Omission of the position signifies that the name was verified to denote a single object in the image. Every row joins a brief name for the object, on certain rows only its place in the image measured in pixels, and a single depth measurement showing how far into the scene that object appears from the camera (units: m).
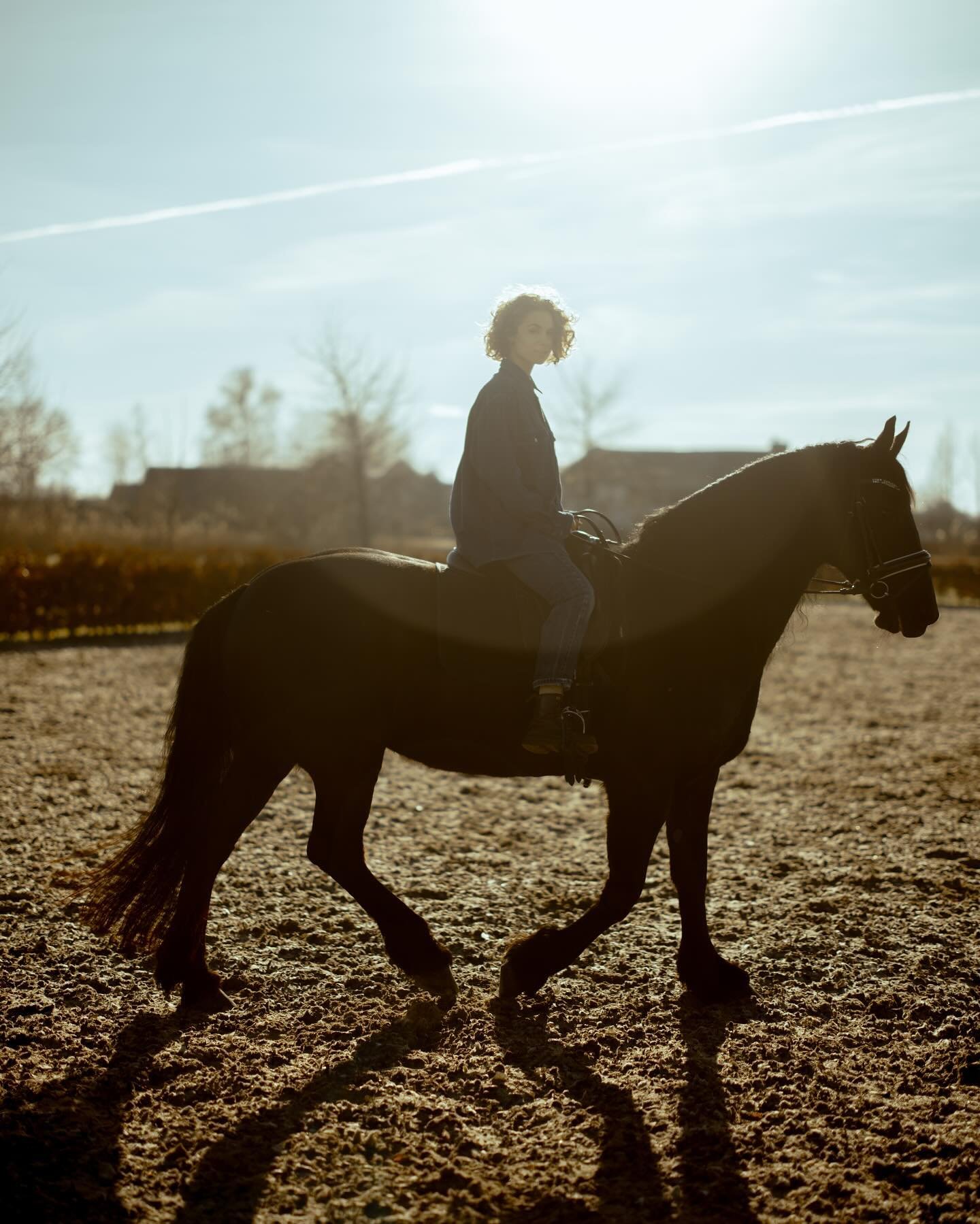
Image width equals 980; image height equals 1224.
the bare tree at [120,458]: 82.19
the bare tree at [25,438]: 19.62
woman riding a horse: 3.92
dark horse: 4.04
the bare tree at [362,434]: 41.66
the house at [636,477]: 54.28
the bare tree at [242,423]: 66.50
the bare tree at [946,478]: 83.52
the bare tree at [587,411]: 49.56
